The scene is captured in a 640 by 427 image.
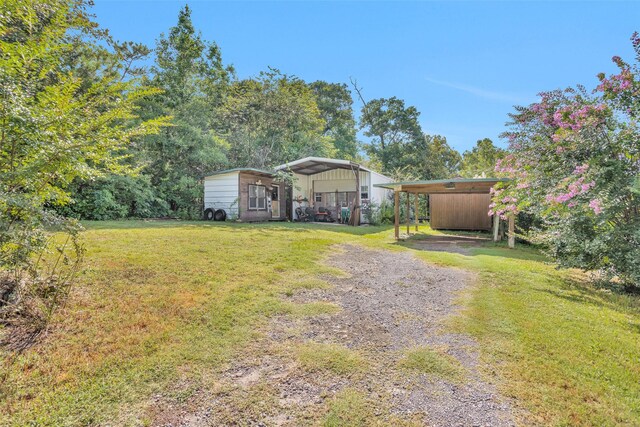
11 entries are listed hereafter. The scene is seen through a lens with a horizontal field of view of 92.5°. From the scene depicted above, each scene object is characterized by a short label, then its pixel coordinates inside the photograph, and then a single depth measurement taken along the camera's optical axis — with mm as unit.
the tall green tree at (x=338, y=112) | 31438
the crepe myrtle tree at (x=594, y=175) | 4484
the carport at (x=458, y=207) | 11922
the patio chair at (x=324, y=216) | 16469
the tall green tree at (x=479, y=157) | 21406
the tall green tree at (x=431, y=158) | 28953
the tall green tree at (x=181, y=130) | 15062
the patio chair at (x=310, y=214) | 16312
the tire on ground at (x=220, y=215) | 13820
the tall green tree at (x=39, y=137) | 2247
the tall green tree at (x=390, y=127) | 31906
